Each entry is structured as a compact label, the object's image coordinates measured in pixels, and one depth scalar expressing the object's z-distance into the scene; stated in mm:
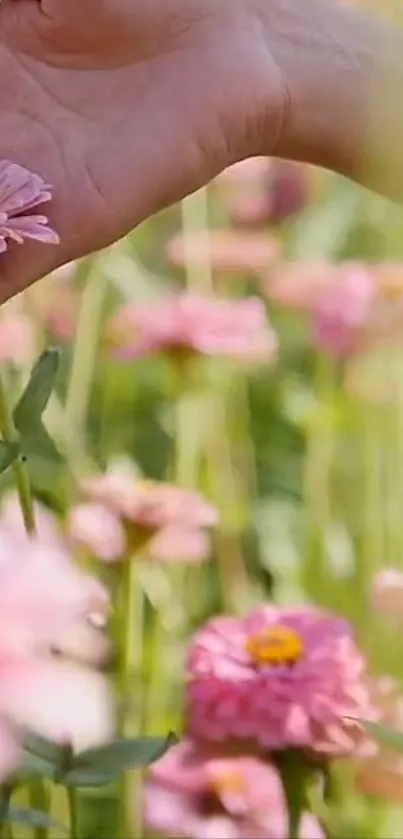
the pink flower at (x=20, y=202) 943
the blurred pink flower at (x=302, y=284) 1349
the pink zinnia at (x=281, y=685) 1035
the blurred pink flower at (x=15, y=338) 1257
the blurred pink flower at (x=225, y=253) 1434
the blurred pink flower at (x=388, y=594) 1023
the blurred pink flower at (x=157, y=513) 1144
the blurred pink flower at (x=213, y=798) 1076
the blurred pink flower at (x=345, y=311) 1309
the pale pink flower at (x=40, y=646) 844
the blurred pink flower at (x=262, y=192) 1577
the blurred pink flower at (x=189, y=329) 1296
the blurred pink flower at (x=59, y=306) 1397
